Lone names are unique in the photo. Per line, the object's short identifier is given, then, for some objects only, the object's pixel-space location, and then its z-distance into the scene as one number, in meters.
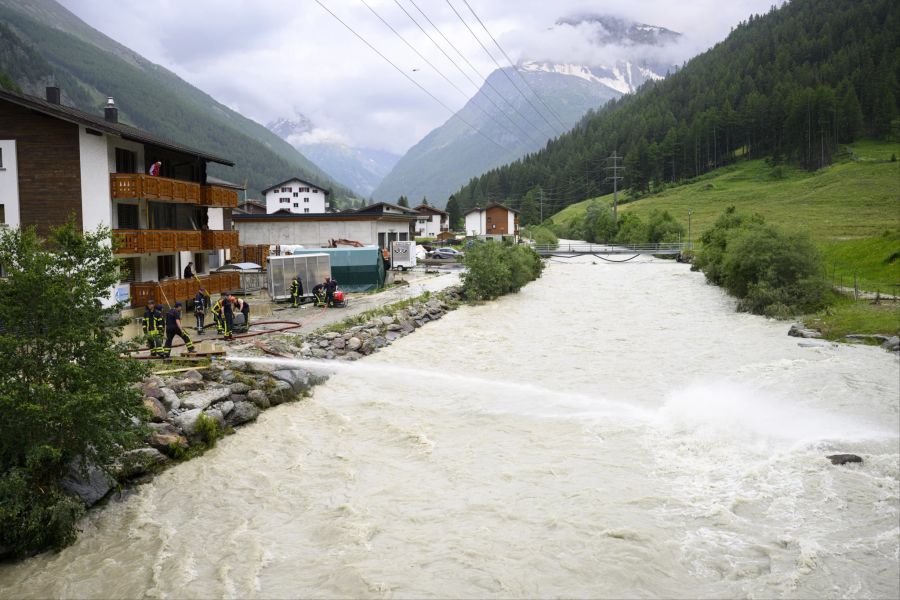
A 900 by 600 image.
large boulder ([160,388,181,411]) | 16.47
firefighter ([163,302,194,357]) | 22.02
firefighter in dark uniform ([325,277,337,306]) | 36.50
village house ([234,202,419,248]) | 60.31
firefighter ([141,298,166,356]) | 21.82
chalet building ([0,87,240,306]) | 26.02
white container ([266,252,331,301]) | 38.00
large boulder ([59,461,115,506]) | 12.05
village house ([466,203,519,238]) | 142.88
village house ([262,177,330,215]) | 118.94
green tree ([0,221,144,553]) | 10.81
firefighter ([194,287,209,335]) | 27.46
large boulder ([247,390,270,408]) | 18.50
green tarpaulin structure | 44.62
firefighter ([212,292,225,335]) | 25.92
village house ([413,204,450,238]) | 139.12
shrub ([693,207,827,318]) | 35.59
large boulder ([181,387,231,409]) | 16.94
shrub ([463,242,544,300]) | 48.38
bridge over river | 90.81
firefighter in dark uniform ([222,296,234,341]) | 25.53
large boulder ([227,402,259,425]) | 17.22
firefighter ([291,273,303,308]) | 37.03
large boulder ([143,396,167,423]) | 15.44
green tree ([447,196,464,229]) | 170.38
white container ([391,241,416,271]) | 64.62
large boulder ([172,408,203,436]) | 15.62
